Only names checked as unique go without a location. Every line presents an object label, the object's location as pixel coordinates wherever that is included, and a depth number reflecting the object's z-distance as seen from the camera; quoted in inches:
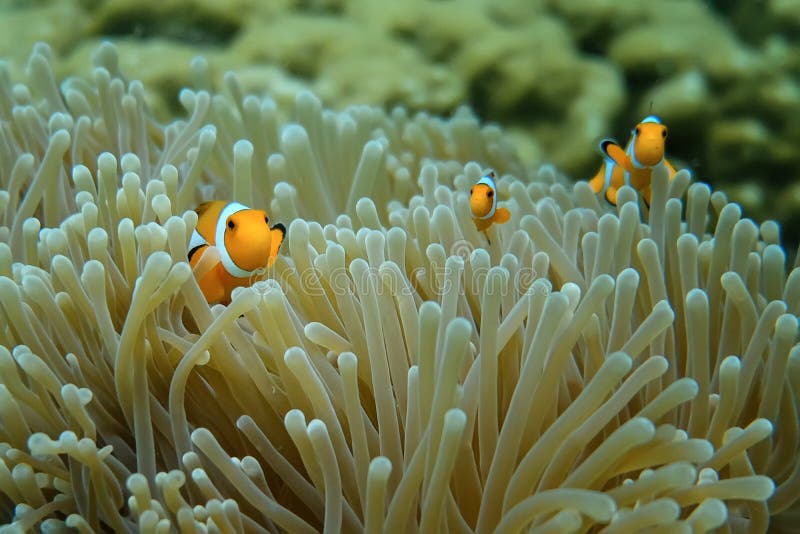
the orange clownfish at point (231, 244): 16.2
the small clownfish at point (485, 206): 17.6
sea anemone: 14.3
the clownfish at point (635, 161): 18.5
